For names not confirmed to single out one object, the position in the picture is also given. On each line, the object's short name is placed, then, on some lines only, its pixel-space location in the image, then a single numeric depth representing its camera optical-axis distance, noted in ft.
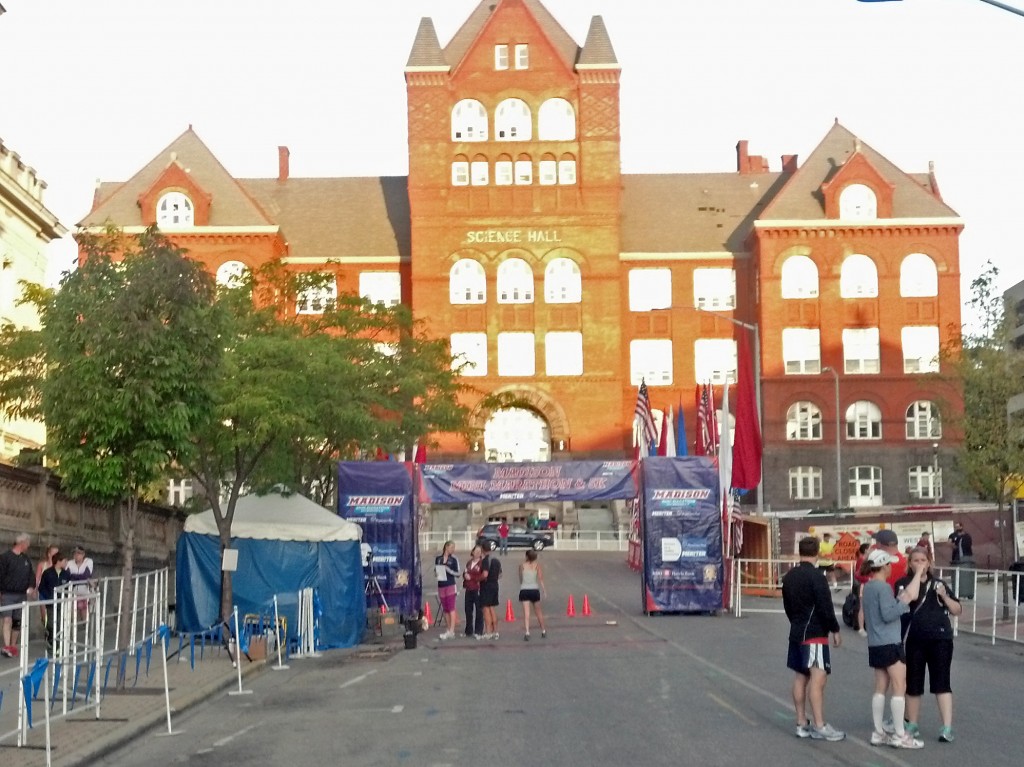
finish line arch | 102.12
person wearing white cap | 42.57
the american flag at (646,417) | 131.54
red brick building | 230.27
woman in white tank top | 86.48
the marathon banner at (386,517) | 101.86
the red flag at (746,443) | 107.65
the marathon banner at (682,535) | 107.14
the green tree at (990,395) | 114.11
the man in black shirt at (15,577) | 69.67
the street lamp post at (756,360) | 139.03
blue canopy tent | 88.33
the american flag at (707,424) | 117.60
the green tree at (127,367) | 64.49
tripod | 101.18
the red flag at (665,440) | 157.99
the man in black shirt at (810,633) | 43.39
